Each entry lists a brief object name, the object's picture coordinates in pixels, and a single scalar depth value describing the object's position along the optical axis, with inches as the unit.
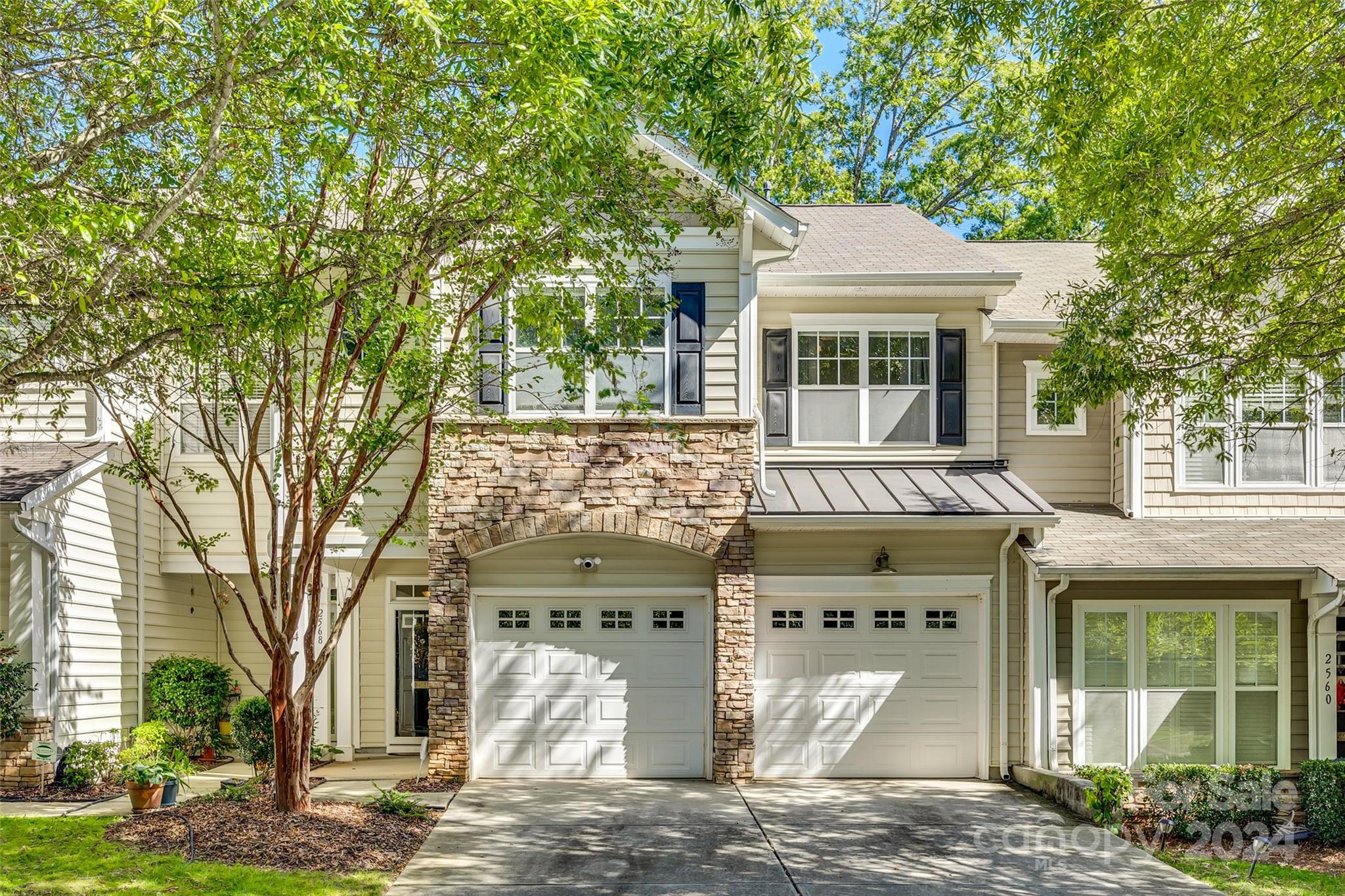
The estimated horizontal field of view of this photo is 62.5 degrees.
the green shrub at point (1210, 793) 396.8
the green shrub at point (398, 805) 390.3
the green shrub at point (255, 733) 468.8
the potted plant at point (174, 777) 391.5
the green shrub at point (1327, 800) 389.4
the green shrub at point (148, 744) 462.9
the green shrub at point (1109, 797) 390.9
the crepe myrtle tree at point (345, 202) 265.1
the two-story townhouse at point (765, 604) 465.7
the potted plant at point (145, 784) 381.7
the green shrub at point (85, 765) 449.7
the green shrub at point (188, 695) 510.6
